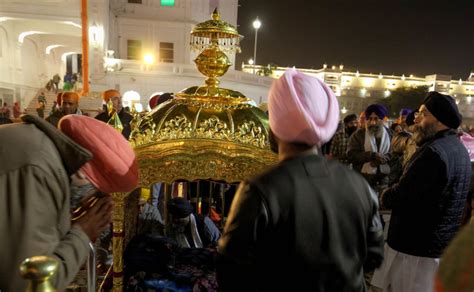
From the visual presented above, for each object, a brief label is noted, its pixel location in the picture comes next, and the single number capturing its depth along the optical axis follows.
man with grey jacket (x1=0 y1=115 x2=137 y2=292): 1.32
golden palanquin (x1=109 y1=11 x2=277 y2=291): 2.80
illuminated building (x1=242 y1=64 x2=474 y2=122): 69.50
